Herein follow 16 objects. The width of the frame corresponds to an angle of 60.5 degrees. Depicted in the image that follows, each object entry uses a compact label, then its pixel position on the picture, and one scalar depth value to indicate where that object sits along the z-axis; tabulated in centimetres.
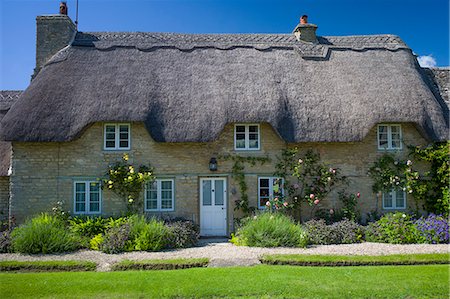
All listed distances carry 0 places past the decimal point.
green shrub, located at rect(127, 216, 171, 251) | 1149
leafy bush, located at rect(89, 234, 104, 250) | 1164
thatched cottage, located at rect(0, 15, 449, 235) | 1345
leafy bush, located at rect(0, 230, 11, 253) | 1140
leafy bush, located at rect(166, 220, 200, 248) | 1198
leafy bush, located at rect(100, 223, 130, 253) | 1129
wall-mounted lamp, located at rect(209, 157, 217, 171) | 1386
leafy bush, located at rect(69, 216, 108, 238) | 1252
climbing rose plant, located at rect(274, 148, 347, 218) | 1411
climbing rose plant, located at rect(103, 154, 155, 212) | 1347
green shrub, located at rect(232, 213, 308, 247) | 1190
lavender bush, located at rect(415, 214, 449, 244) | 1224
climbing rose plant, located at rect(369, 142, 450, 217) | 1411
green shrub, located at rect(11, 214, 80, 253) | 1109
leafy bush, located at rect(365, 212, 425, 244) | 1240
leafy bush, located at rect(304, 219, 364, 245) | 1248
